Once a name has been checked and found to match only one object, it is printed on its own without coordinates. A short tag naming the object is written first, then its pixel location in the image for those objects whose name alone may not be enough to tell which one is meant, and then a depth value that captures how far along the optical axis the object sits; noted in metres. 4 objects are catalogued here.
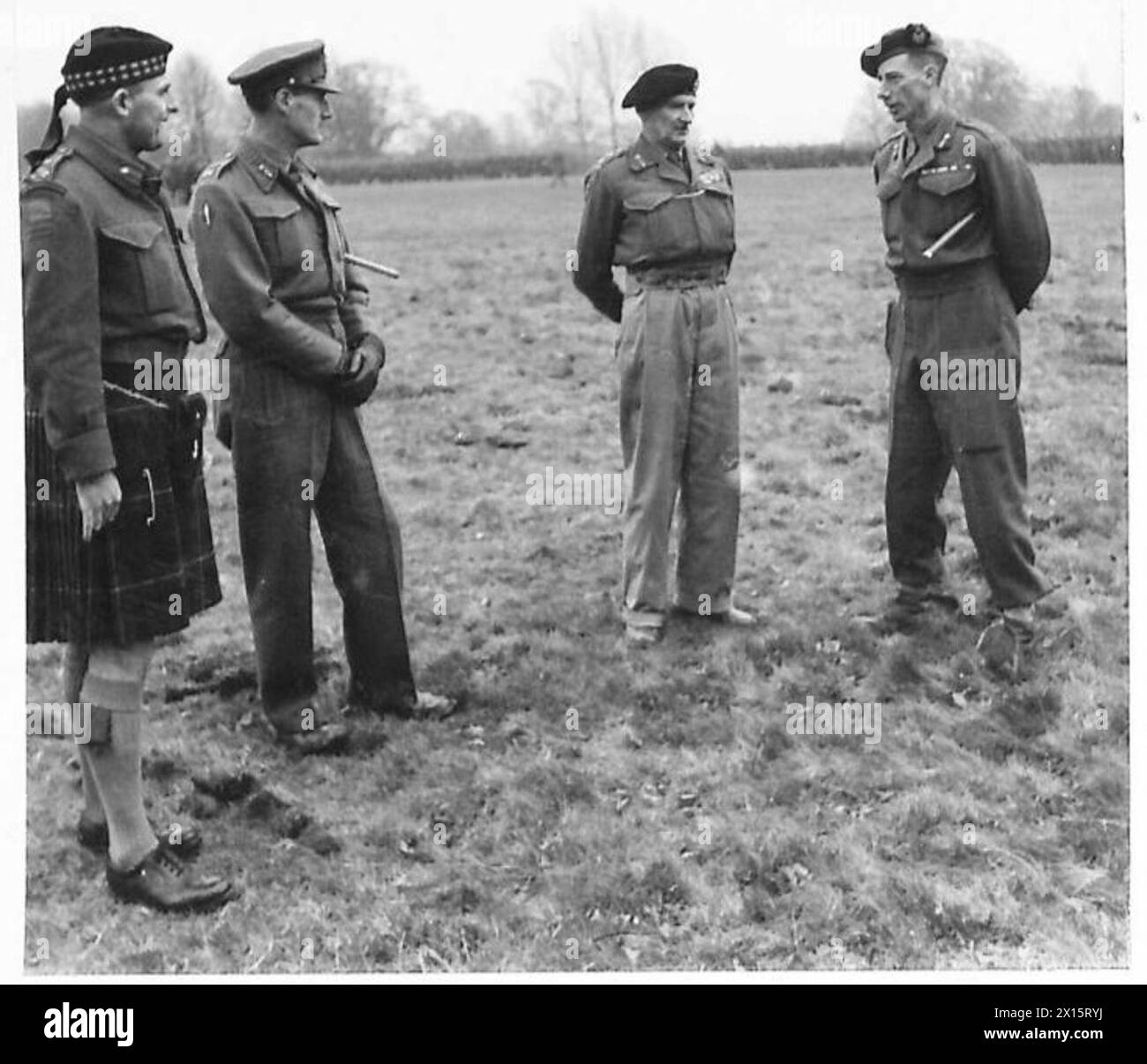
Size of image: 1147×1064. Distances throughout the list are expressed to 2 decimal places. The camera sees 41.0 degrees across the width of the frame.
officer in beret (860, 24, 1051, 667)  5.21
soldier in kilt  3.96
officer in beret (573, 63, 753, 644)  5.46
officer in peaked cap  4.52
